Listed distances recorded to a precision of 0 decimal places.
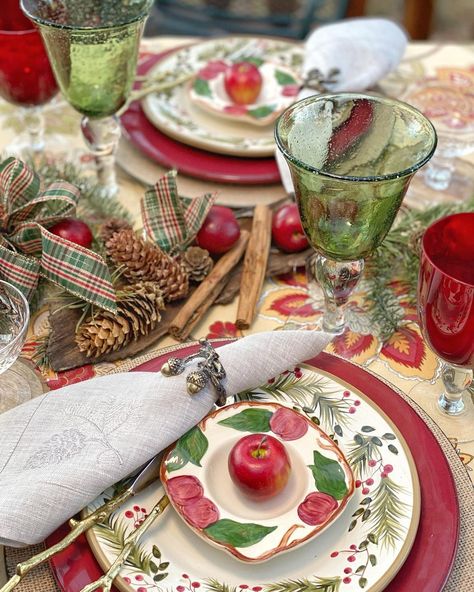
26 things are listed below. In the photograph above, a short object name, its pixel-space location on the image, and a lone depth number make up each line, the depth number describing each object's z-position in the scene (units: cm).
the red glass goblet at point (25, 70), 105
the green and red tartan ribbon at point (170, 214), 94
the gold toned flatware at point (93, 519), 58
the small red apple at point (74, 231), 92
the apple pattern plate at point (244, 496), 60
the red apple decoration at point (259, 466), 62
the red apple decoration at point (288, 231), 96
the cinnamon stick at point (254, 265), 89
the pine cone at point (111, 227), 93
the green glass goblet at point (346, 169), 74
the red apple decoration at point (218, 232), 94
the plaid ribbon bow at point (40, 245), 84
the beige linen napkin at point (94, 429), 62
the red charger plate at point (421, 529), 59
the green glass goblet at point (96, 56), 96
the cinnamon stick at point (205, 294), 86
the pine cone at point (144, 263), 88
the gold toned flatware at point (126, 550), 57
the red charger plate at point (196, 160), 109
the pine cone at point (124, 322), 83
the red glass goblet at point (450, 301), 69
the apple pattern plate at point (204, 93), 112
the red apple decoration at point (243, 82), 120
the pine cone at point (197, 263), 92
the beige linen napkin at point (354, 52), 122
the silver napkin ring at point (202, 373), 69
